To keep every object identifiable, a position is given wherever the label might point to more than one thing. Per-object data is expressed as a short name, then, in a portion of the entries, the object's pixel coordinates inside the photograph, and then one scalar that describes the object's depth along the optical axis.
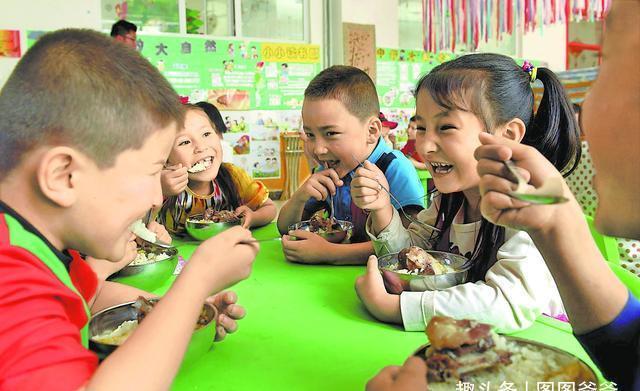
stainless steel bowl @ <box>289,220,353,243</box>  1.43
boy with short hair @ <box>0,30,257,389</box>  0.57
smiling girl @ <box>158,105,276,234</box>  1.80
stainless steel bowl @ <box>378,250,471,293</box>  0.95
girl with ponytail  0.97
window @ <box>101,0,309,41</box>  4.43
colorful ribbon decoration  3.15
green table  0.71
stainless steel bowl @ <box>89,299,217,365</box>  0.71
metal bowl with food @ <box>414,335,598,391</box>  0.58
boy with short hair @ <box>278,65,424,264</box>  1.66
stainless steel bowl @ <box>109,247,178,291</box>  1.09
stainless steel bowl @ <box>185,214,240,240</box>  1.57
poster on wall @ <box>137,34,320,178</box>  4.64
